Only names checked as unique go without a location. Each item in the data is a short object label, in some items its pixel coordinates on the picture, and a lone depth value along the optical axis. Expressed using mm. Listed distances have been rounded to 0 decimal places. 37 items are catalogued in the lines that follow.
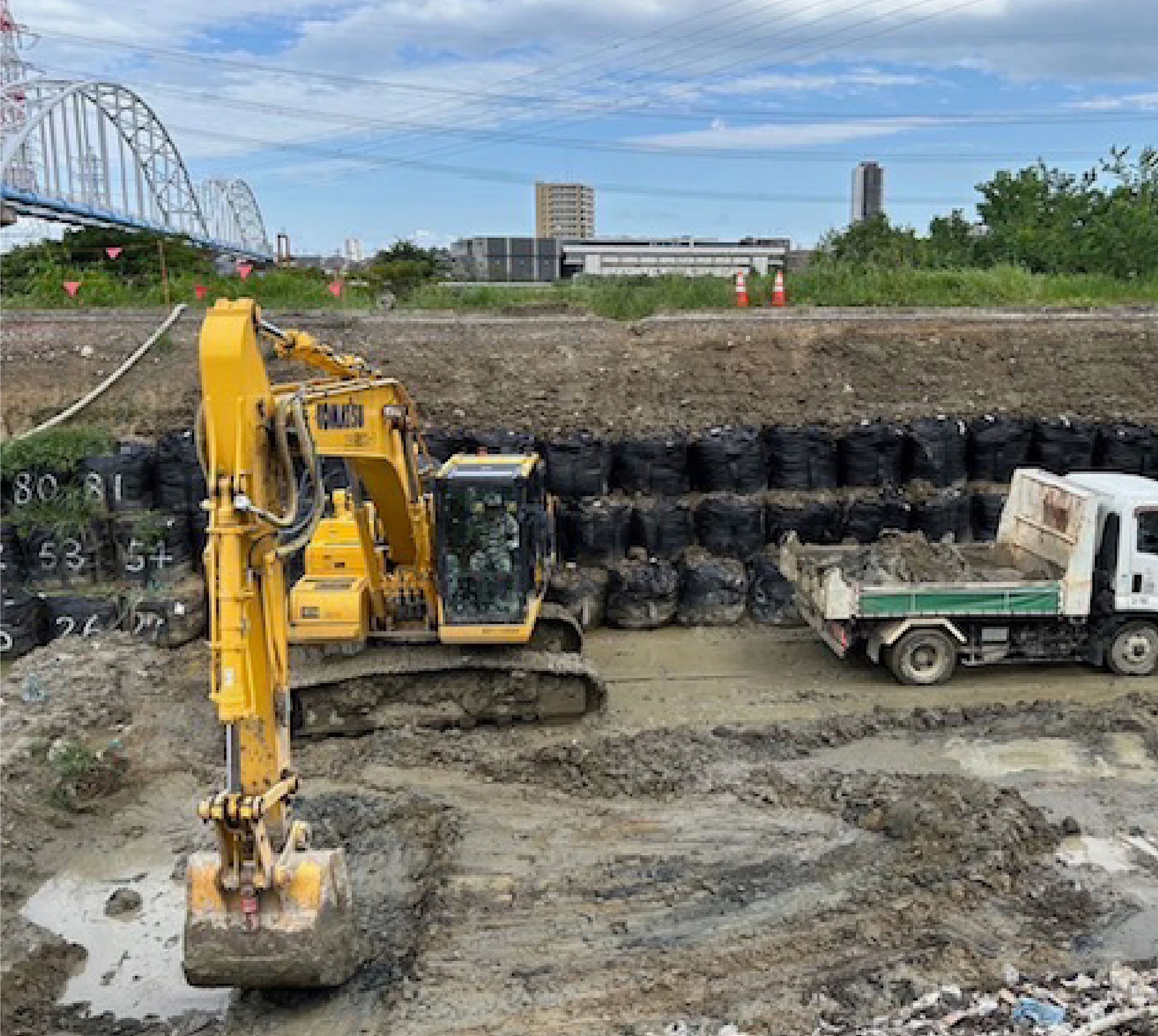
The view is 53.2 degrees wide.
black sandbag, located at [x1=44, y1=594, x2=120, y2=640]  12828
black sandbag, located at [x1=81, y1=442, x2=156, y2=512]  13641
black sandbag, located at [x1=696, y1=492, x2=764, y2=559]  14109
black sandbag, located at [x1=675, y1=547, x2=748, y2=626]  13641
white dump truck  11500
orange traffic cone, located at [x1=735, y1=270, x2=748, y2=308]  21328
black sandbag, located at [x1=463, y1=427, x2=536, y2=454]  14125
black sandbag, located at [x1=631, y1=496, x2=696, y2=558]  13992
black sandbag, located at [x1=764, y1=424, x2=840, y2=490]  14742
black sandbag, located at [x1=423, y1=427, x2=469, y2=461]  14422
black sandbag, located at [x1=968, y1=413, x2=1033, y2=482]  15031
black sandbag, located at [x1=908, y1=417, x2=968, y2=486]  14828
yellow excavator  5895
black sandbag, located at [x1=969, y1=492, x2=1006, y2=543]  14508
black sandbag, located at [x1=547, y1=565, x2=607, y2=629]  13422
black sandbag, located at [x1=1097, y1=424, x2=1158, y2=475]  14820
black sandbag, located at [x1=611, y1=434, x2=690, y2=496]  14562
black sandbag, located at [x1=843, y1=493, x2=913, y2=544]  14125
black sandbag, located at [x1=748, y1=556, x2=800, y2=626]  13594
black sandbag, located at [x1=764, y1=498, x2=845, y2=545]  14305
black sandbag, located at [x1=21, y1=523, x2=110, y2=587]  13094
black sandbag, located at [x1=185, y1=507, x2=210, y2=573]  13727
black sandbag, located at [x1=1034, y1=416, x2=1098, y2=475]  14953
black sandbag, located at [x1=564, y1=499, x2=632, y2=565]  13766
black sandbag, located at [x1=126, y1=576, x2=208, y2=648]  12828
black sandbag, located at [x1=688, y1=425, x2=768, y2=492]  14602
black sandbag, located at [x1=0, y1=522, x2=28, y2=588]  13086
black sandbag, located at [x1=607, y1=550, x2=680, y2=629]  13492
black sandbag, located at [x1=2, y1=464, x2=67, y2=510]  13656
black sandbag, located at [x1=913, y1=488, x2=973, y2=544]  14266
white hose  16016
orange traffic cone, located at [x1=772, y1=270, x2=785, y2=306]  21547
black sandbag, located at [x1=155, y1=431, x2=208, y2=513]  13797
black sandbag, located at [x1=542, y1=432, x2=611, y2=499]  14320
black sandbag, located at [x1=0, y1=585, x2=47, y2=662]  12664
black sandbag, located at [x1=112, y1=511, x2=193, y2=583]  13320
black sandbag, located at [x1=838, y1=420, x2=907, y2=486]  14789
